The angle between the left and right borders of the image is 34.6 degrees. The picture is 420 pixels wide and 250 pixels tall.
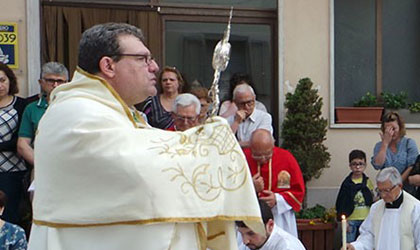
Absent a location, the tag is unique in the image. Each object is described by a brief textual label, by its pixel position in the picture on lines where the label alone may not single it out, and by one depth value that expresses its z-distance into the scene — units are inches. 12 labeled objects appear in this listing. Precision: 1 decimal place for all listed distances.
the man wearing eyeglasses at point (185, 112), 213.5
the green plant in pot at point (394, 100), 316.2
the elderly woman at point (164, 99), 245.1
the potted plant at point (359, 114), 309.4
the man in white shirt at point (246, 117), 242.1
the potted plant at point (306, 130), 288.4
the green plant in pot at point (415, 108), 316.5
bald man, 221.6
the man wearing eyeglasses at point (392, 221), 226.2
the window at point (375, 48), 318.3
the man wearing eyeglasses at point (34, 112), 231.5
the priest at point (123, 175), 92.7
